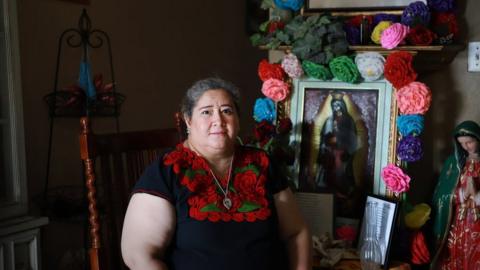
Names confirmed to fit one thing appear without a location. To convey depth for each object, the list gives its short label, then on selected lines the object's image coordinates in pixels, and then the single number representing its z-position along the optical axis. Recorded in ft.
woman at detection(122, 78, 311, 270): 4.23
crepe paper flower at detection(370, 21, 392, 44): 5.64
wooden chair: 4.47
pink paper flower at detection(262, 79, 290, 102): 5.86
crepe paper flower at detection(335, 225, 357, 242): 5.70
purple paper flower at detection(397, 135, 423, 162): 5.34
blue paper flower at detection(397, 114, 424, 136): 5.31
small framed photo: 5.18
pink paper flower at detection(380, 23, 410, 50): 5.38
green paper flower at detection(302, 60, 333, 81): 5.67
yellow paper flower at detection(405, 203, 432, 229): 5.52
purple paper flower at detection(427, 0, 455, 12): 5.75
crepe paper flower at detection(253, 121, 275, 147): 5.92
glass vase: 5.06
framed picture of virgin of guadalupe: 5.64
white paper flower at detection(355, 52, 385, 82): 5.48
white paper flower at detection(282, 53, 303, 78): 5.74
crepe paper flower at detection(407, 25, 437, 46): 5.52
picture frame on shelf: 5.90
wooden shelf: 5.56
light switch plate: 6.08
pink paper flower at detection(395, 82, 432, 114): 5.27
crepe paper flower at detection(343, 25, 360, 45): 5.83
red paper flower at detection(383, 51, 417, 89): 5.27
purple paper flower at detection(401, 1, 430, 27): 5.58
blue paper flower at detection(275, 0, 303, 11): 6.06
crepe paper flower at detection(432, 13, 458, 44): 5.77
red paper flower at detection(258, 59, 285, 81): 5.87
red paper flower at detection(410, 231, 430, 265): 5.39
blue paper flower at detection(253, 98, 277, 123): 6.03
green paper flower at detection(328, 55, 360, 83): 5.55
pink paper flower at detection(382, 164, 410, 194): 5.37
